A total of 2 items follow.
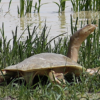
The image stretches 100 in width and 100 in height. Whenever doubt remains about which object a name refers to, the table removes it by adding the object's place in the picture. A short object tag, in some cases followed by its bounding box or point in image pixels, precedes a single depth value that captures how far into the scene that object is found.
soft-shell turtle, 6.45
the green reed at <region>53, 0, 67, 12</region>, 19.56
